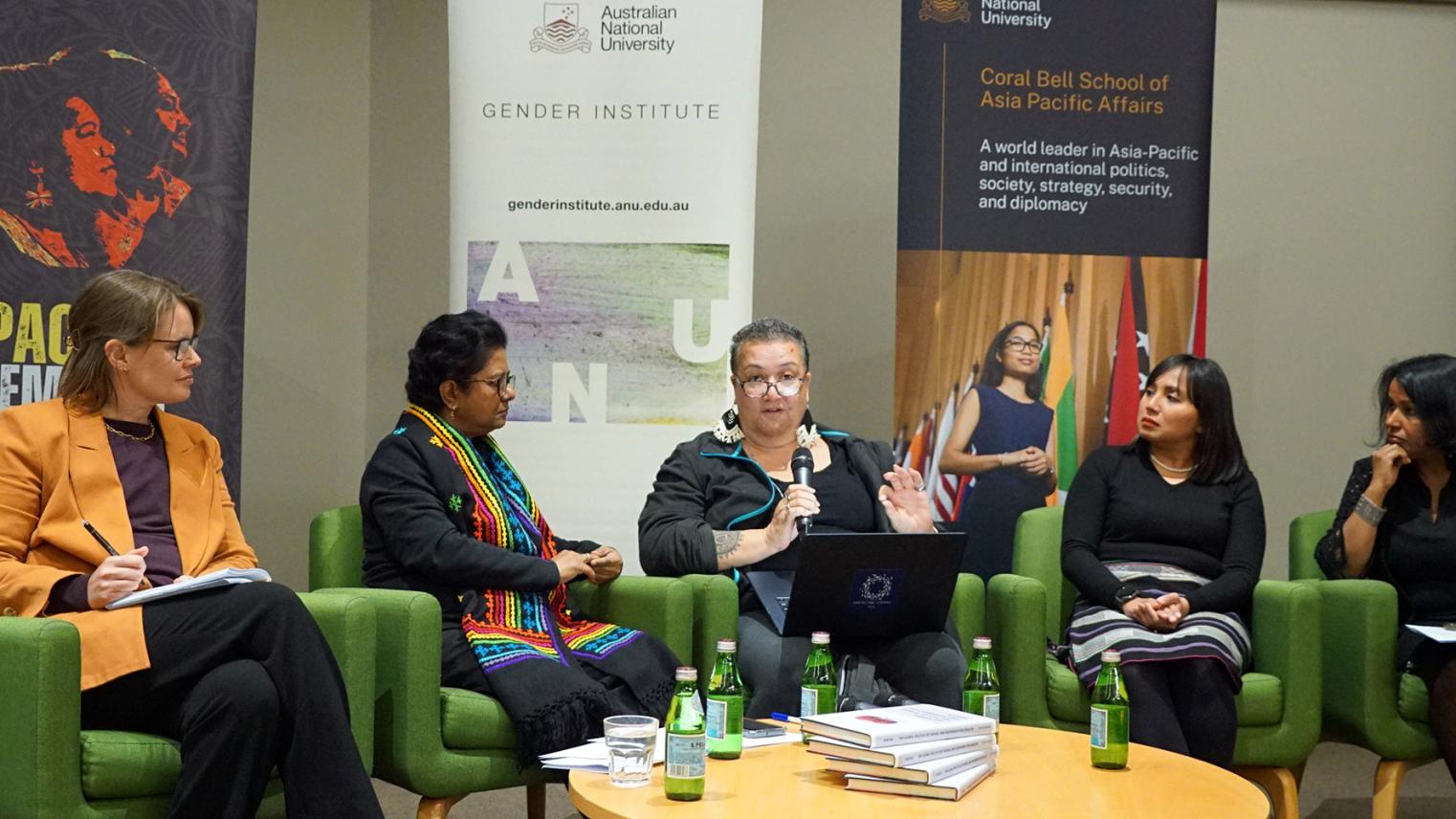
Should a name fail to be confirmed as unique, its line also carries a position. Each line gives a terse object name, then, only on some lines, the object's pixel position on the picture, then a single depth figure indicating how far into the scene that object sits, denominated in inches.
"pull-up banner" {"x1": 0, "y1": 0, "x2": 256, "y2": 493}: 150.7
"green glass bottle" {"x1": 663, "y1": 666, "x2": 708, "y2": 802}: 93.0
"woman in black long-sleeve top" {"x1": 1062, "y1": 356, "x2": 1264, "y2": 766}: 144.4
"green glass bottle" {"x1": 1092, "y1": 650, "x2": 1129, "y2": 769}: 105.0
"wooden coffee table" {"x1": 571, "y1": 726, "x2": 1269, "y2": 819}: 91.8
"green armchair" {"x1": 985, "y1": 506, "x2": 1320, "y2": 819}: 146.9
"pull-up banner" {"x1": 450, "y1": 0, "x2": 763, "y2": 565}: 173.0
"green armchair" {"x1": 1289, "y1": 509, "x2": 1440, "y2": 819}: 147.8
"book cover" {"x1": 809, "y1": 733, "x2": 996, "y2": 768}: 95.4
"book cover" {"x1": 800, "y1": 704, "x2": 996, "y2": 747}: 96.6
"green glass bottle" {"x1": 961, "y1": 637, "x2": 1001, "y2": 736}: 114.7
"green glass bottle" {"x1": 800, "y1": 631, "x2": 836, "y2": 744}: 113.7
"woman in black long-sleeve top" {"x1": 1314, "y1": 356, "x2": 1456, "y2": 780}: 154.6
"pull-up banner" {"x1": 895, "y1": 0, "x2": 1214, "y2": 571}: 181.2
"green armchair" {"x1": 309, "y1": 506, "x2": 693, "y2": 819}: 124.6
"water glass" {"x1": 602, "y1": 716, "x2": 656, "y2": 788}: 97.0
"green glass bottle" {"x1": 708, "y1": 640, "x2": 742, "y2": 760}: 104.6
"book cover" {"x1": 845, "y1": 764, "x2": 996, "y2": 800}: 94.4
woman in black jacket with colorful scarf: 129.3
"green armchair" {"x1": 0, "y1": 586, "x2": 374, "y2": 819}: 101.8
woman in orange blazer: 107.8
